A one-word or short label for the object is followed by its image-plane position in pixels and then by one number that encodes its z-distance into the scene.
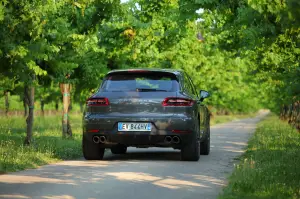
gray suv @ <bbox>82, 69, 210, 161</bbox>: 12.45
